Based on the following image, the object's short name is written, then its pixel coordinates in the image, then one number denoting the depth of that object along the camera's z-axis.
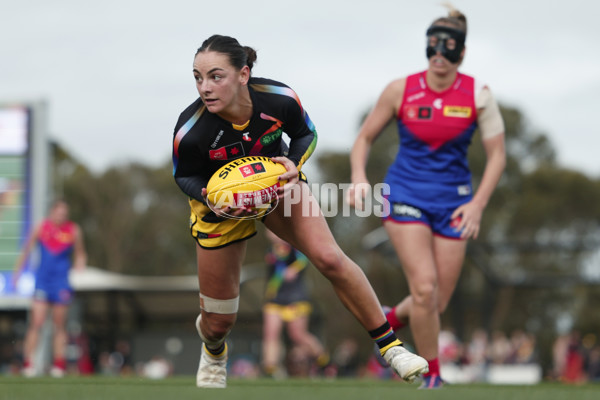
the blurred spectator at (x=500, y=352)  23.77
